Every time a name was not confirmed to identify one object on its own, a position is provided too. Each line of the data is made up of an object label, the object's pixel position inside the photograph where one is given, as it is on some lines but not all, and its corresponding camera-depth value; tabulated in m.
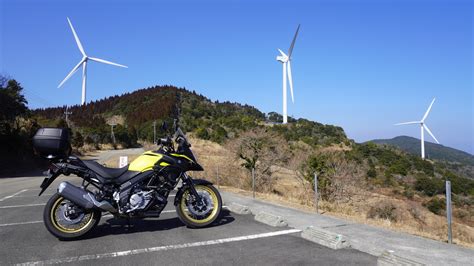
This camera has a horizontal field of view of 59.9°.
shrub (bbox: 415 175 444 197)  31.98
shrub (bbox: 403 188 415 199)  29.85
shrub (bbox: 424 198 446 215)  26.11
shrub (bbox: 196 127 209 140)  42.39
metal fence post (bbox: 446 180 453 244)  5.92
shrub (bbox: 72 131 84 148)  52.44
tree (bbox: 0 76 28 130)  31.98
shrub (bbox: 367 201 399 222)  14.83
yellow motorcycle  6.10
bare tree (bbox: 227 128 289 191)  16.92
